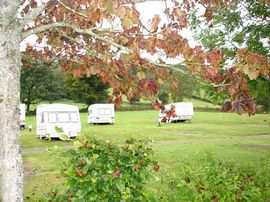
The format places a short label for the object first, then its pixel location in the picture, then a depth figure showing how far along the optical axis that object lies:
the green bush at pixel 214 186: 4.26
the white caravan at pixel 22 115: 27.93
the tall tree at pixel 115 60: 2.81
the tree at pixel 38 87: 51.37
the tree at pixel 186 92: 56.36
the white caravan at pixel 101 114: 31.40
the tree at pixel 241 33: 7.94
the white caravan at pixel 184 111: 34.63
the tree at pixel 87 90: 53.21
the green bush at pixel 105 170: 3.32
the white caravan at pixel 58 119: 20.35
